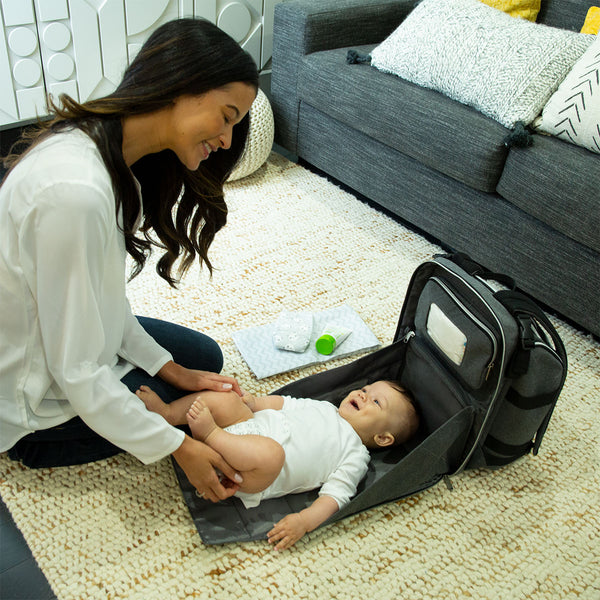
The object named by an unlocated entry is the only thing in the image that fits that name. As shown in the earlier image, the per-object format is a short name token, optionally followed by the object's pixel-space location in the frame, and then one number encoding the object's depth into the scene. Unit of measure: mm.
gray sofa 1734
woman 905
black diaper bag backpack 1209
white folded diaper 1649
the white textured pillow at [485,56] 1867
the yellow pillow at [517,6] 2229
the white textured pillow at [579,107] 1732
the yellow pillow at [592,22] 2049
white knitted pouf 2316
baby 1192
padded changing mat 1203
